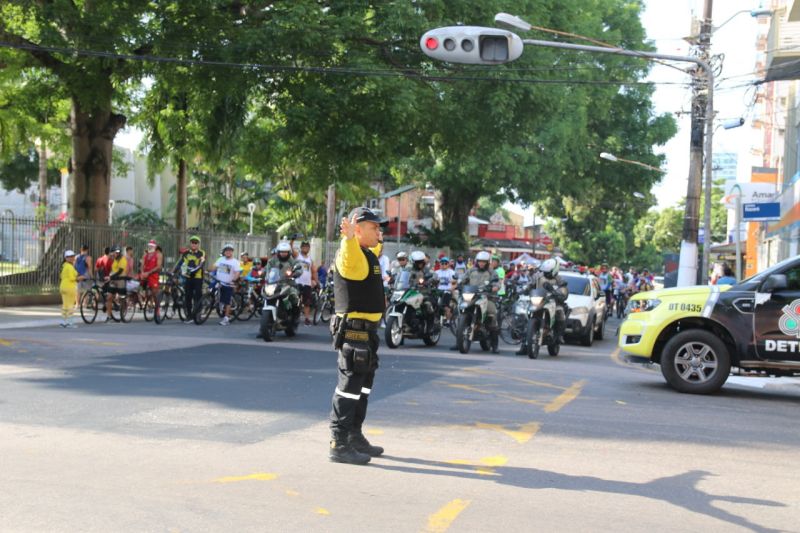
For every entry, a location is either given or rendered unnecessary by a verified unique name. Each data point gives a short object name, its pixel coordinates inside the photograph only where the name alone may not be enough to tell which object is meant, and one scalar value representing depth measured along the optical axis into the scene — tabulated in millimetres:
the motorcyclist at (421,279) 18219
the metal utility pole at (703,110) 24219
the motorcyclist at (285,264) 18891
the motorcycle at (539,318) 17297
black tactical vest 7531
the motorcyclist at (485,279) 18062
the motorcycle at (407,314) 18016
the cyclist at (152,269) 22953
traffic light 17203
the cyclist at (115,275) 22047
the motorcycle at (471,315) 17734
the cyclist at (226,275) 23047
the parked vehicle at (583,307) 22734
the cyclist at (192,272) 22562
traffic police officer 7320
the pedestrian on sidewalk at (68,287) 19844
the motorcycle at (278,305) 18375
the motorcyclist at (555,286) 17641
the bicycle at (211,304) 22375
